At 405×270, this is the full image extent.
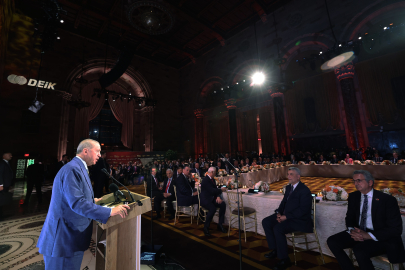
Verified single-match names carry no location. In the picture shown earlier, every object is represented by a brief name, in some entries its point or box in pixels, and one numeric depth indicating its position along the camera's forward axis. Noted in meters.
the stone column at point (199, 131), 17.95
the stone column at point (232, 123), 15.39
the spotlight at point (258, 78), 12.91
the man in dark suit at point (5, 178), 4.15
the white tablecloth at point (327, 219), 2.75
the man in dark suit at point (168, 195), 5.03
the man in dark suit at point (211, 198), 3.94
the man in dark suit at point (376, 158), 8.39
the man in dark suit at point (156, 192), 5.08
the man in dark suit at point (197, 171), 8.27
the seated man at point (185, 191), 4.55
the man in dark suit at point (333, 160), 9.52
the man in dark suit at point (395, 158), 7.61
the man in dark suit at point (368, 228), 1.94
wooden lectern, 1.52
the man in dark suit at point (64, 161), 7.01
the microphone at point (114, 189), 1.67
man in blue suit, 1.40
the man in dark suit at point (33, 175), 5.89
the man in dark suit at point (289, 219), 2.64
